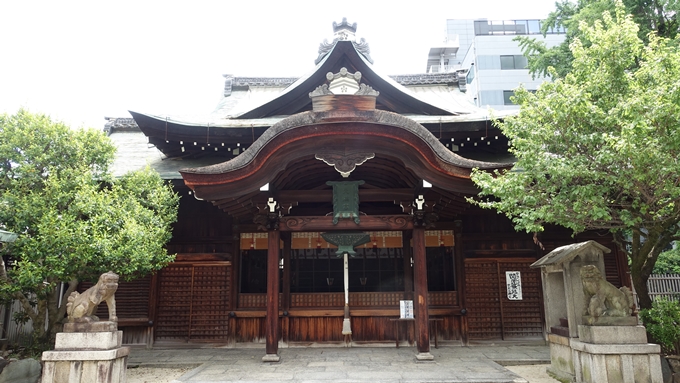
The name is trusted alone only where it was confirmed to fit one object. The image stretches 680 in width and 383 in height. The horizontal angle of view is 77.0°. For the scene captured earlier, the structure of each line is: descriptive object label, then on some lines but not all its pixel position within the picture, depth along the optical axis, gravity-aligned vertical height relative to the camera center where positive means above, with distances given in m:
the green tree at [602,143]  5.79 +1.87
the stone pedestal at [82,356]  6.54 -1.17
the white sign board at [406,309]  9.17 -0.73
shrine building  10.70 +0.16
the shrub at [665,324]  7.39 -0.91
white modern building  39.94 +19.00
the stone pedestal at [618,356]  6.50 -1.27
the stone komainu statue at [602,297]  6.83 -0.40
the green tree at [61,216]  7.14 +1.09
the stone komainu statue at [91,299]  6.82 -0.33
